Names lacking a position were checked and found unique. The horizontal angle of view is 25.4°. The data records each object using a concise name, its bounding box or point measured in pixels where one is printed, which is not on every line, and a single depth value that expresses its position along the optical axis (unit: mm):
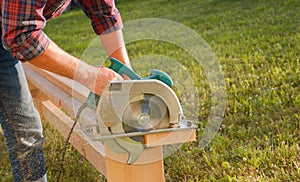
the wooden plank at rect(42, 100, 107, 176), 2210
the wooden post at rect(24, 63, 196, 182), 1824
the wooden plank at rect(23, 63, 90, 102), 2363
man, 1744
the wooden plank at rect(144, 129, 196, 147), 1800
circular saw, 1732
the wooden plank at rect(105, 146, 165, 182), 1882
